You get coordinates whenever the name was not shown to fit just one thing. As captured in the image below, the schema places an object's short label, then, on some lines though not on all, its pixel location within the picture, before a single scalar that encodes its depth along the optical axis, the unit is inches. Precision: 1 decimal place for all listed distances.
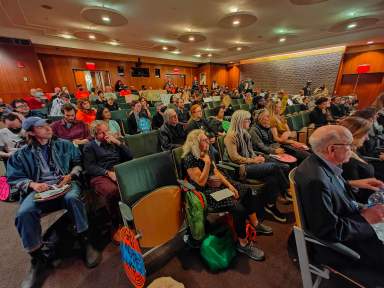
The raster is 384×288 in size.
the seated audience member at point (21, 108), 131.2
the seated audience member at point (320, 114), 163.2
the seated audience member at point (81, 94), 259.3
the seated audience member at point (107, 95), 248.5
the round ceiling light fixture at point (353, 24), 217.6
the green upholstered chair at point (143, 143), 92.0
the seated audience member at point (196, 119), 124.0
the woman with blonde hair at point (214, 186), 62.7
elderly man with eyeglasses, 37.4
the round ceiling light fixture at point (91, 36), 264.7
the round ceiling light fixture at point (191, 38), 275.1
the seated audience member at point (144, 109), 159.3
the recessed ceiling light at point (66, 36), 283.3
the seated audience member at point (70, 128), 105.5
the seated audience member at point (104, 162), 71.9
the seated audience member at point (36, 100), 235.9
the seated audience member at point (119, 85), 402.2
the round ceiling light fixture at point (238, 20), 193.3
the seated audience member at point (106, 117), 121.8
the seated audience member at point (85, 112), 150.2
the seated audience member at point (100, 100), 228.8
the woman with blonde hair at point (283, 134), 105.5
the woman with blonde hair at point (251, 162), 79.8
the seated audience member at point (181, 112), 165.1
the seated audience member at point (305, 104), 249.6
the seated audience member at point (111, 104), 214.2
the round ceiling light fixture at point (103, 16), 174.7
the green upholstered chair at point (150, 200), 53.1
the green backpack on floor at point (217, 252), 57.8
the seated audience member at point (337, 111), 202.8
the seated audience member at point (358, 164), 60.0
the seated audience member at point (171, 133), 104.7
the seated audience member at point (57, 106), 181.7
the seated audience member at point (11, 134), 97.7
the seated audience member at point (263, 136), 99.8
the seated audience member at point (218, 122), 142.5
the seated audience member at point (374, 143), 91.6
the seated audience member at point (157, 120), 151.5
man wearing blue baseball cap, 56.0
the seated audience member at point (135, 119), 146.8
